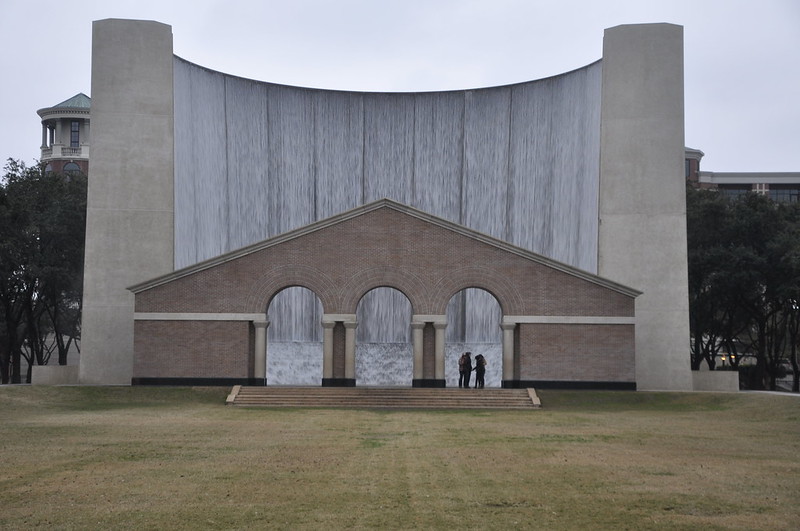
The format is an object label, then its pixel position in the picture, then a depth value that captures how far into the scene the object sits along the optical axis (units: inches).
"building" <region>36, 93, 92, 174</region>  4530.0
